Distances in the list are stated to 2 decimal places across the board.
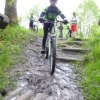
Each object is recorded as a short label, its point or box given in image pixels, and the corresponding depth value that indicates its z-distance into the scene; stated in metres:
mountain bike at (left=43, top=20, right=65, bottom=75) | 2.98
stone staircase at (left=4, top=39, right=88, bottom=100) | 2.32
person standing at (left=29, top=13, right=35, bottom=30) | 8.65
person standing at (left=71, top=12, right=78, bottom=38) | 7.32
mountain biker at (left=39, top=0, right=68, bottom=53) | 3.42
